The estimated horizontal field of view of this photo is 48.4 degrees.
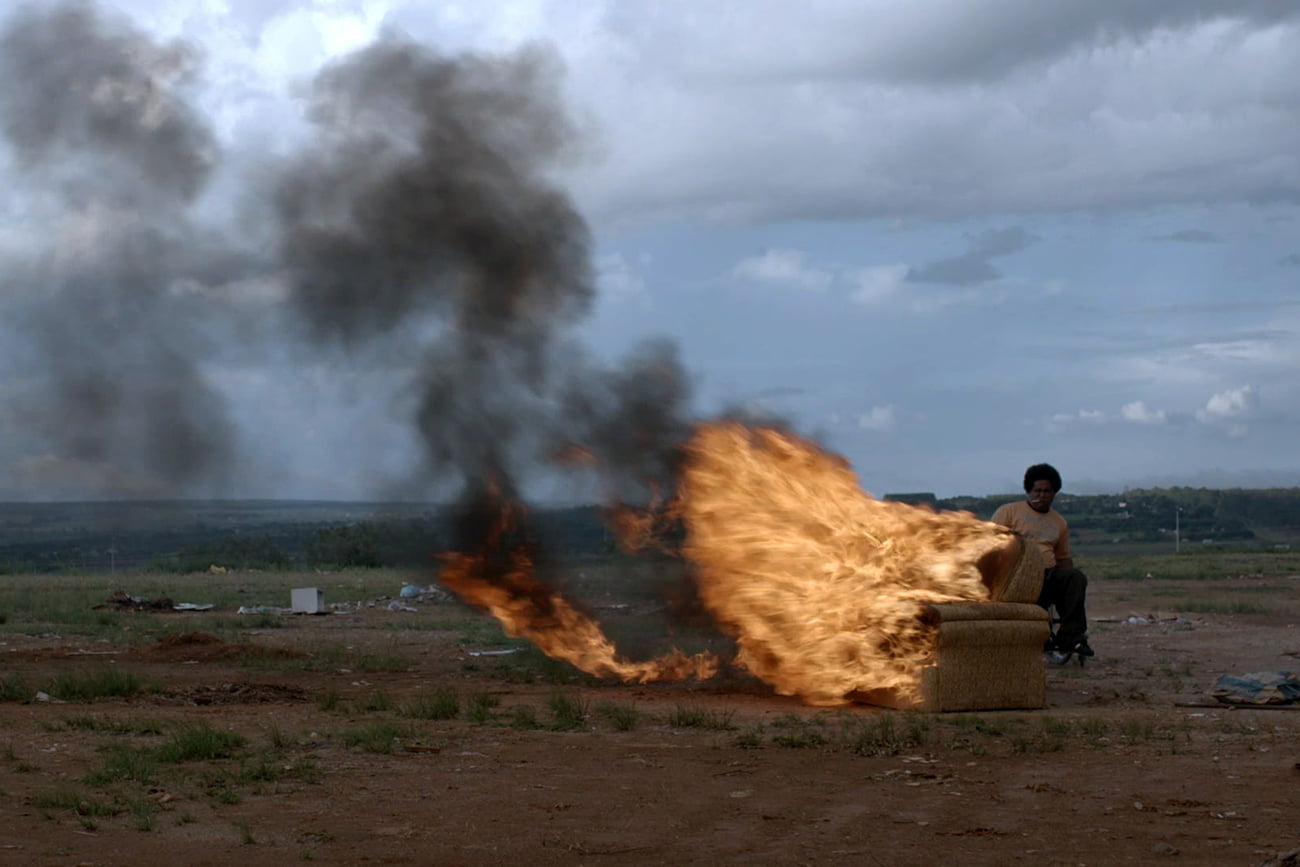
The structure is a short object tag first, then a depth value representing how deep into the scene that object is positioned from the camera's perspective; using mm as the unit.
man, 13555
